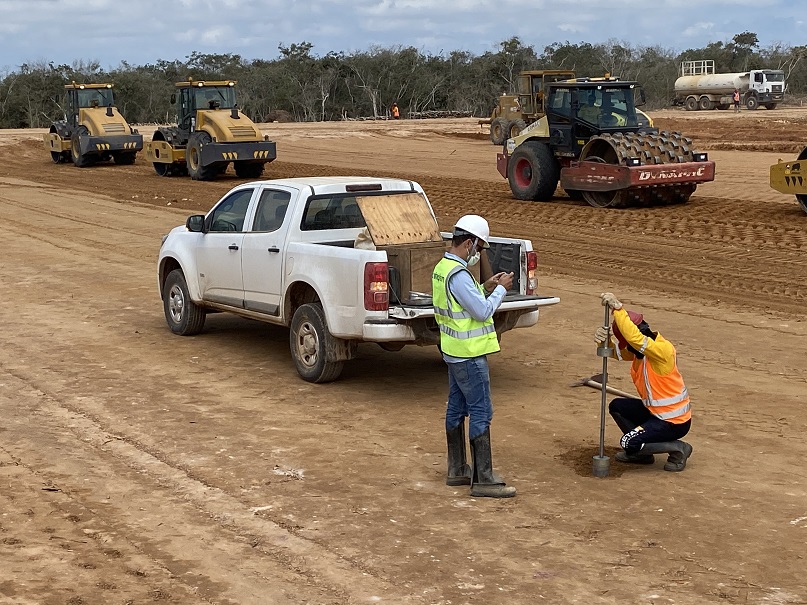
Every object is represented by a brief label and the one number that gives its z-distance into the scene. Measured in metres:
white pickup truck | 9.45
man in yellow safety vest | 7.17
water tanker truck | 63.03
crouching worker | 7.68
